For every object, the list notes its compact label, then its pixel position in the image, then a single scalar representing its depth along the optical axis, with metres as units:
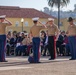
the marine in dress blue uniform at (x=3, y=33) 17.47
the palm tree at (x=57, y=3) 70.29
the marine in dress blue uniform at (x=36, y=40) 17.06
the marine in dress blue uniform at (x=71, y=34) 18.27
